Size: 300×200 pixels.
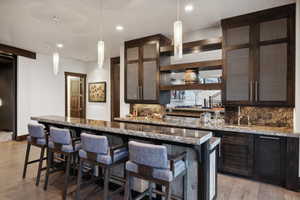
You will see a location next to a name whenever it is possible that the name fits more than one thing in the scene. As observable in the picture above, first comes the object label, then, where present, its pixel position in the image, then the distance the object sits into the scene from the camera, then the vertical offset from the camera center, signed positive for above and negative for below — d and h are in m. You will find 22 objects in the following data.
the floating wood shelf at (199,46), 3.48 +1.10
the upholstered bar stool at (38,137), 2.82 -0.64
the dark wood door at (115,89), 6.72 +0.37
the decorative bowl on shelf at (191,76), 3.72 +0.48
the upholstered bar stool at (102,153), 2.06 -0.66
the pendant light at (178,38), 2.19 +0.76
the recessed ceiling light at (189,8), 2.87 +1.53
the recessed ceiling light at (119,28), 3.74 +1.54
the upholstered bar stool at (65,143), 2.46 -0.65
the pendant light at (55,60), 3.32 +0.73
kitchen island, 1.85 -0.51
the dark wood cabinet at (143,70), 4.16 +0.72
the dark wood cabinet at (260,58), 2.83 +0.72
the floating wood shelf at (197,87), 3.44 +0.26
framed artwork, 6.95 +0.27
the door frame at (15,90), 5.45 +0.25
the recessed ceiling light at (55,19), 3.29 +1.52
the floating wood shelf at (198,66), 3.44 +0.69
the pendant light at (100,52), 2.72 +0.73
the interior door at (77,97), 7.46 +0.06
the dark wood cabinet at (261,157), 2.66 -0.95
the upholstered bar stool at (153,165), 1.66 -0.66
